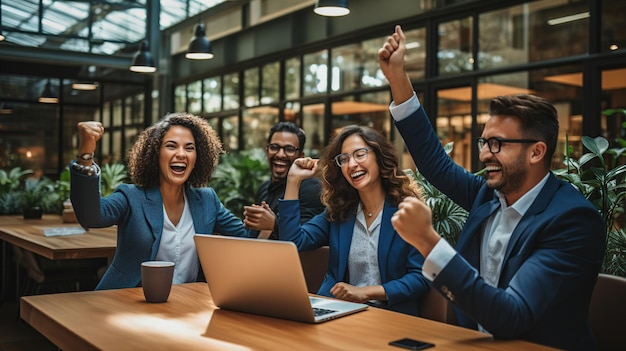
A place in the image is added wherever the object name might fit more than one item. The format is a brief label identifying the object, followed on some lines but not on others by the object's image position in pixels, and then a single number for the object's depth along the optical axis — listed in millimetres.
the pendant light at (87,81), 13164
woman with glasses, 2590
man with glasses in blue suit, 1666
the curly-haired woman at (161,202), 2672
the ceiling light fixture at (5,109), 12375
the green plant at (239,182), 7656
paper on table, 4598
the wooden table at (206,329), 1637
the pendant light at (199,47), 7109
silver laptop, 1810
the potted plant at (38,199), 7121
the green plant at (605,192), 3307
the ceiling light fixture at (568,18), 6573
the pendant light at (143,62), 7949
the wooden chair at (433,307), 2324
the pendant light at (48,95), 12820
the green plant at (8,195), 7086
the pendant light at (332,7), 4996
